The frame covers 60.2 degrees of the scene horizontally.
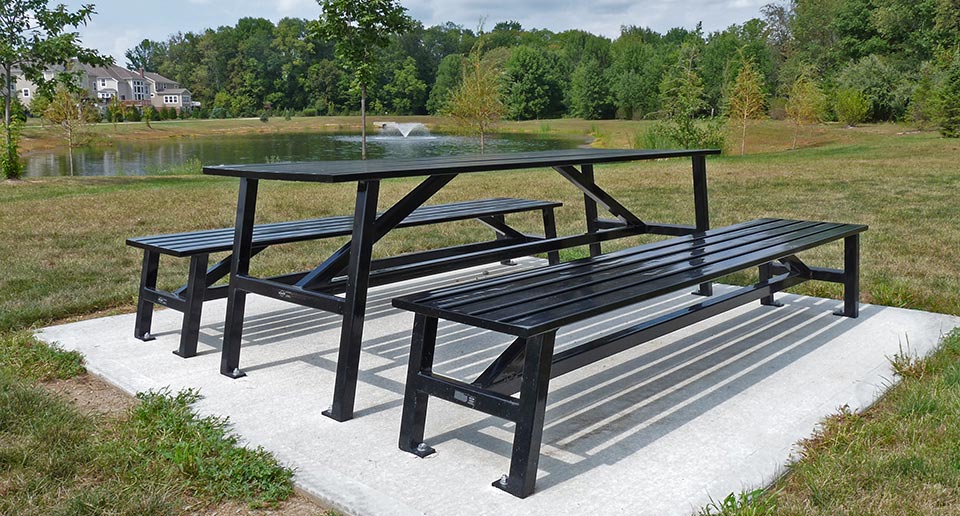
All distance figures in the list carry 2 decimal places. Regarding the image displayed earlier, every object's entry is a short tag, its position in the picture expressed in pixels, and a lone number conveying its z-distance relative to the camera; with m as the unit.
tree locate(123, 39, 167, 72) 132.75
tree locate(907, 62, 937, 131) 29.58
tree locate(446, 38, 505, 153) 26.73
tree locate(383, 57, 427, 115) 83.25
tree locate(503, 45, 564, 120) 74.06
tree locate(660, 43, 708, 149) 22.97
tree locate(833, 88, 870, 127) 37.75
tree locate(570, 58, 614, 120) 71.25
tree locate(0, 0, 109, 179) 16.00
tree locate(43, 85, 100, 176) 24.86
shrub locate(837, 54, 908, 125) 39.28
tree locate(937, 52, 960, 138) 26.59
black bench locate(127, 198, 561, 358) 3.96
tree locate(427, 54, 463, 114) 81.38
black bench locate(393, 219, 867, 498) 2.58
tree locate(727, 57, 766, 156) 26.66
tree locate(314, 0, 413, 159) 23.33
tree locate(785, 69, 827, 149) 29.03
